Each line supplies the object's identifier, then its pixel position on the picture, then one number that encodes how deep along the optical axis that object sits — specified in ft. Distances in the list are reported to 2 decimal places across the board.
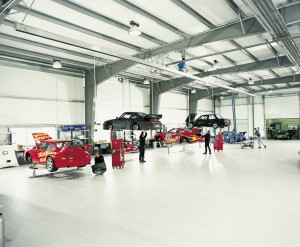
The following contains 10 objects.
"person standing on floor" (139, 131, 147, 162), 35.81
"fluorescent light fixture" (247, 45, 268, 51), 37.21
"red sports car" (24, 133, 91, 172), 26.78
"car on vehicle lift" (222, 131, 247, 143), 67.62
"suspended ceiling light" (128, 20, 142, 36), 24.06
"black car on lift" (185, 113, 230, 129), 55.87
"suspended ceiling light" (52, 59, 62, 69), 35.48
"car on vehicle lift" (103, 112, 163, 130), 40.42
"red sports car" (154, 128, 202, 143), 52.49
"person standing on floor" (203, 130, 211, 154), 44.41
